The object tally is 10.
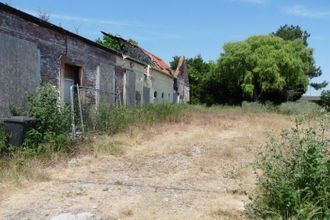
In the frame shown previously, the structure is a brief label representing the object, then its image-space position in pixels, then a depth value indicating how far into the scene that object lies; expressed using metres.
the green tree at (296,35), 45.91
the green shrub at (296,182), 5.03
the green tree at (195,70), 40.34
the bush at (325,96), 35.88
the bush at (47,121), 9.66
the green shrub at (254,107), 23.60
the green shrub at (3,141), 9.26
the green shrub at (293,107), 24.57
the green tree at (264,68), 29.31
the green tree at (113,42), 28.64
